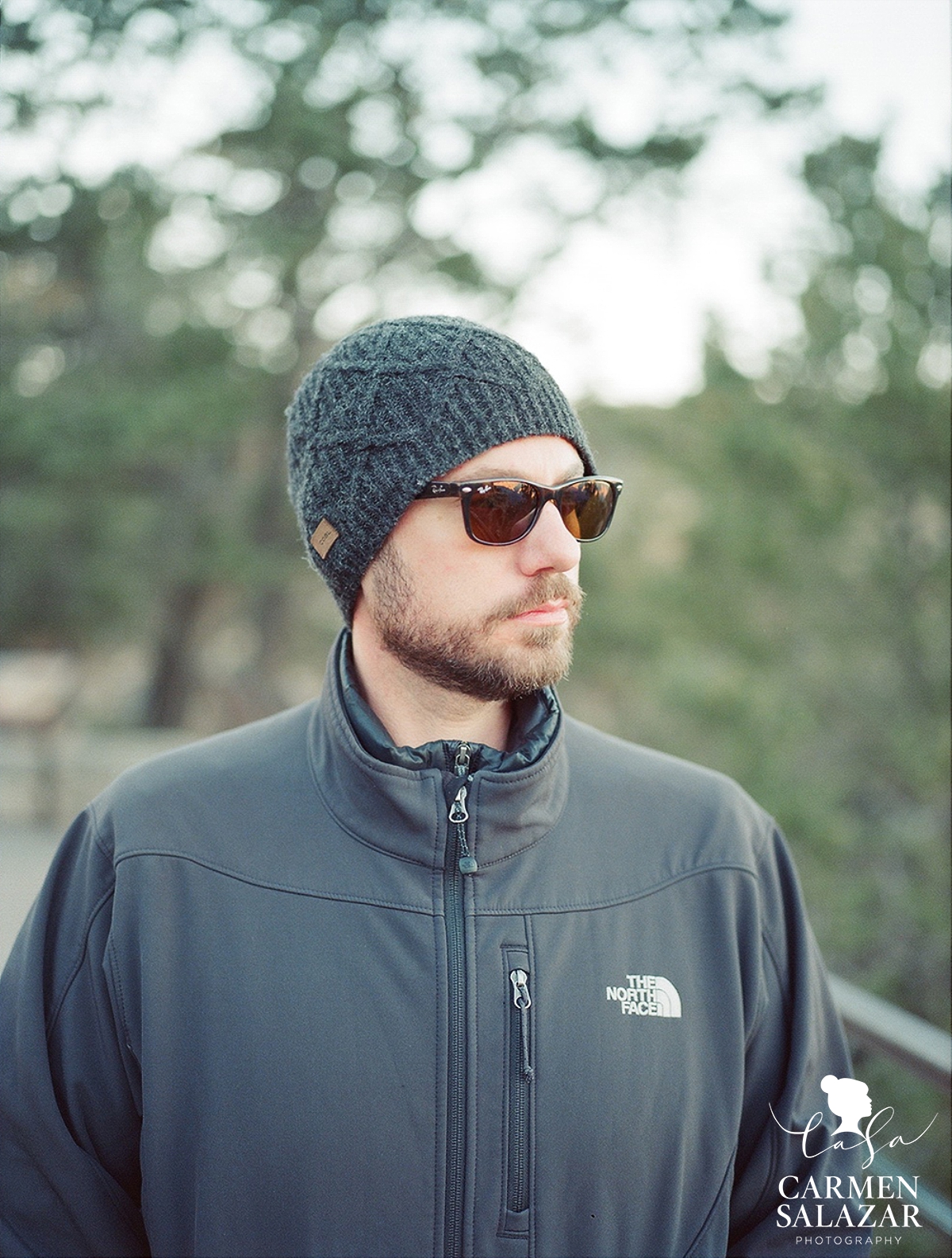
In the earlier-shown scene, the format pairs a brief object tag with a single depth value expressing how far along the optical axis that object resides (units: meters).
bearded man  1.47
